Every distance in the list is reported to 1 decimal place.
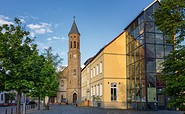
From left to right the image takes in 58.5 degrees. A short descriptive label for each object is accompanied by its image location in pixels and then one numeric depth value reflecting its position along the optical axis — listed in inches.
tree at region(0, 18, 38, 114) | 406.7
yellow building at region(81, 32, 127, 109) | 867.8
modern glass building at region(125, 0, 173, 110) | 727.1
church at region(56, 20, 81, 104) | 1898.7
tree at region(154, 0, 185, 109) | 279.2
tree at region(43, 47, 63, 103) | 916.1
